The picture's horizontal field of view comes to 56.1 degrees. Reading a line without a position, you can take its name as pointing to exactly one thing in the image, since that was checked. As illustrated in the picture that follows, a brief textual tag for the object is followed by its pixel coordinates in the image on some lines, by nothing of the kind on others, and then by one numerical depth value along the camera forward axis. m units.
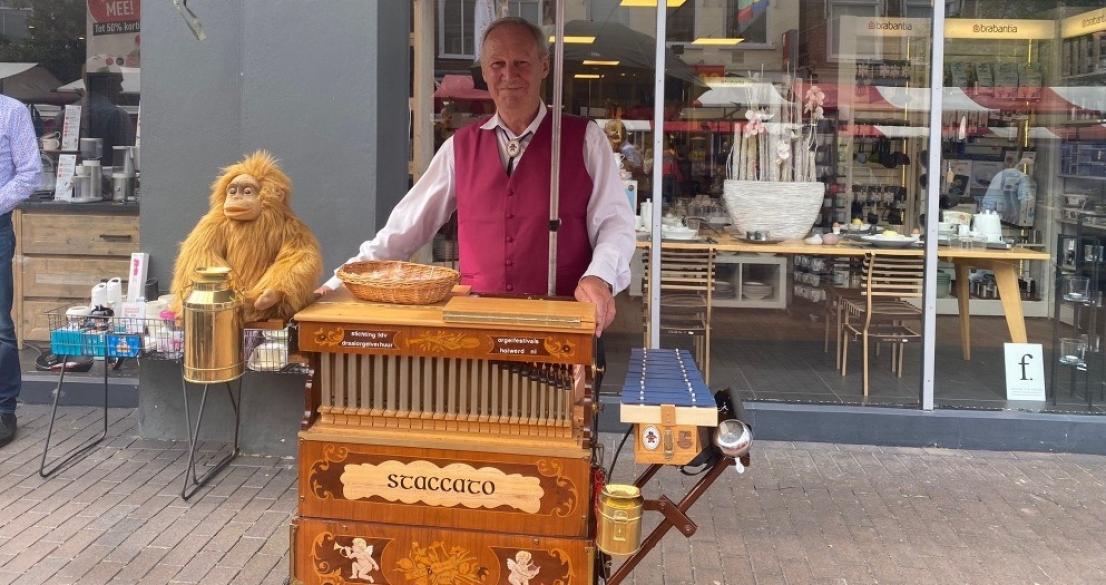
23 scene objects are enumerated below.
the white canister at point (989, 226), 6.43
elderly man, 3.50
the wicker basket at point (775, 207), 6.49
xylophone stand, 2.98
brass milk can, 2.78
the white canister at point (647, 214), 6.40
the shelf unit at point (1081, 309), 6.28
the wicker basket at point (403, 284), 2.87
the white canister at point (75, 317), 4.88
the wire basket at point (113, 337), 4.86
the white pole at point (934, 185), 6.15
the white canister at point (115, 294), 5.17
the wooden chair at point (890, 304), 6.24
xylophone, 2.80
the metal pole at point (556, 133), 3.28
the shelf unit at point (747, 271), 6.46
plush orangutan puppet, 3.65
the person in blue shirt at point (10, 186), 5.59
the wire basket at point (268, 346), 2.98
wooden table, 6.30
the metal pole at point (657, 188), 6.34
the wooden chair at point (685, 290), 6.40
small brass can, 2.69
